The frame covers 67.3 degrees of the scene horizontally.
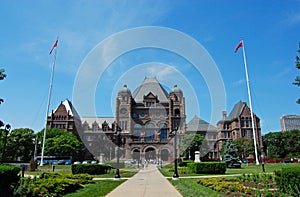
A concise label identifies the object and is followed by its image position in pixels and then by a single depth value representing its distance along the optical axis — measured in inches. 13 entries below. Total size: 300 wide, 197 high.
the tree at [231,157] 1437.0
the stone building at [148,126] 2800.2
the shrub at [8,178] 354.0
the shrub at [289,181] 372.8
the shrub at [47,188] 364.0
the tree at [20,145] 2549.2
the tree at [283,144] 2957.7
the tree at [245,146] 2564.0
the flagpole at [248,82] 1771.4
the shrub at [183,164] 1424.3
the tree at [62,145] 2358.5
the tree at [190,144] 2339.9
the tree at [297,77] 642.5
